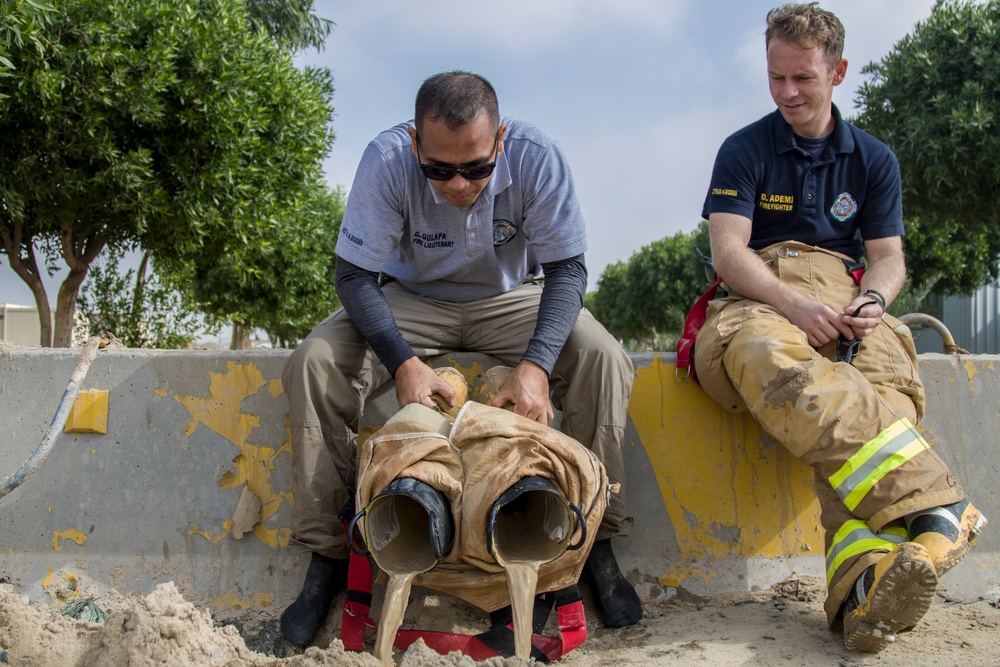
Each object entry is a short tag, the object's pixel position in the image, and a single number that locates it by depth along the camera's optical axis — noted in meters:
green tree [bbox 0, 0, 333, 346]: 10.06
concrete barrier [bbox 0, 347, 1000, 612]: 3.04
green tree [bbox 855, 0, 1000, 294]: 10.86
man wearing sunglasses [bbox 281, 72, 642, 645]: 2.73
